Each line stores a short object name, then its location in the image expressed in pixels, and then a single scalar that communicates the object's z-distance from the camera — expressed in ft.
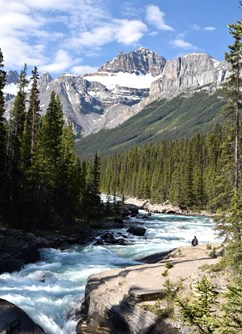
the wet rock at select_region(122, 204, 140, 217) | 265.09
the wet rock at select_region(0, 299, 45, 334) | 52.80
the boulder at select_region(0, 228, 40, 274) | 96.43
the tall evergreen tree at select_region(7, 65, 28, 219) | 149.28
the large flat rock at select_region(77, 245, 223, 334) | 56.80
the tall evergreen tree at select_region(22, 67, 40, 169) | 157.57
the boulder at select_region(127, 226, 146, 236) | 173.16
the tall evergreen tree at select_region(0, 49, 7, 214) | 137.69
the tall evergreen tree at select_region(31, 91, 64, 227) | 146.82
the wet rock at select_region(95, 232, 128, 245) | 146.80
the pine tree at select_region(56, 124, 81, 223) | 173.68
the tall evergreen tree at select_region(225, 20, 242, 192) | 93.37
